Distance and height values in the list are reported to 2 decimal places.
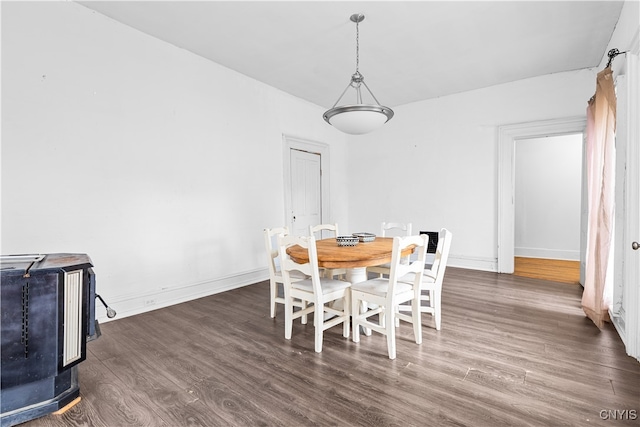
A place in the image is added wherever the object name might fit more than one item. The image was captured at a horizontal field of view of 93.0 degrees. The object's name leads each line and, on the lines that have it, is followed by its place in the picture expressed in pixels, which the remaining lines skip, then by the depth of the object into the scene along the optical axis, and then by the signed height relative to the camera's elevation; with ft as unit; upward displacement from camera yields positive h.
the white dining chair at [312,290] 7.80 -2.10
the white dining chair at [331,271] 10.50 -2.01
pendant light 8.78 +2.87
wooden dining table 7.77 -1.12
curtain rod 8.60 +4.57
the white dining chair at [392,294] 7.44 -2.10
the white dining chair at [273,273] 10.07 -2.03
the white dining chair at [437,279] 8.90 -1.97
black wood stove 5.25 -2.18
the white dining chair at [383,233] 10.71 -0.80
